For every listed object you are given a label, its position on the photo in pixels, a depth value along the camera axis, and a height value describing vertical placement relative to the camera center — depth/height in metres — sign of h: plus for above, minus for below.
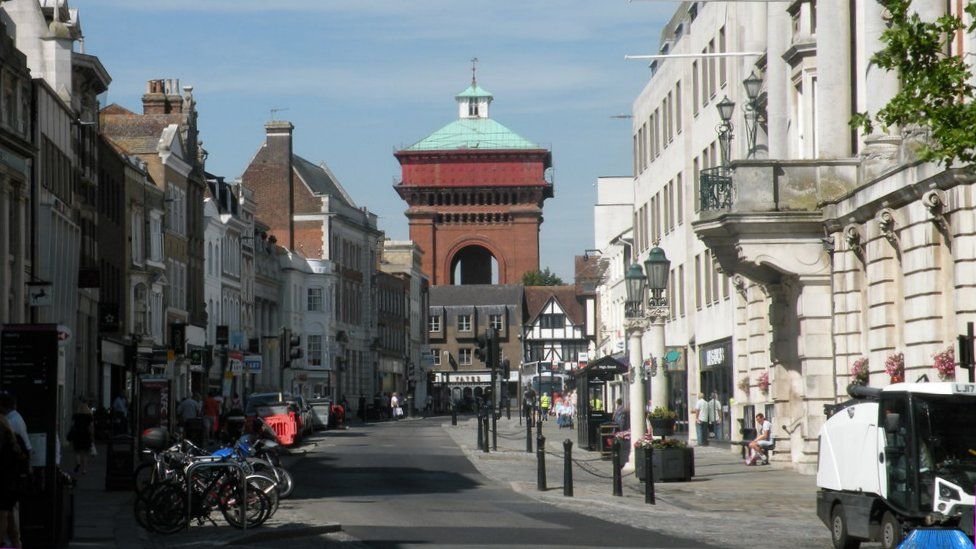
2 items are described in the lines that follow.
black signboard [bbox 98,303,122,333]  58.84 +3.04
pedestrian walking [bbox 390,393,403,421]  114.76 +0.33
